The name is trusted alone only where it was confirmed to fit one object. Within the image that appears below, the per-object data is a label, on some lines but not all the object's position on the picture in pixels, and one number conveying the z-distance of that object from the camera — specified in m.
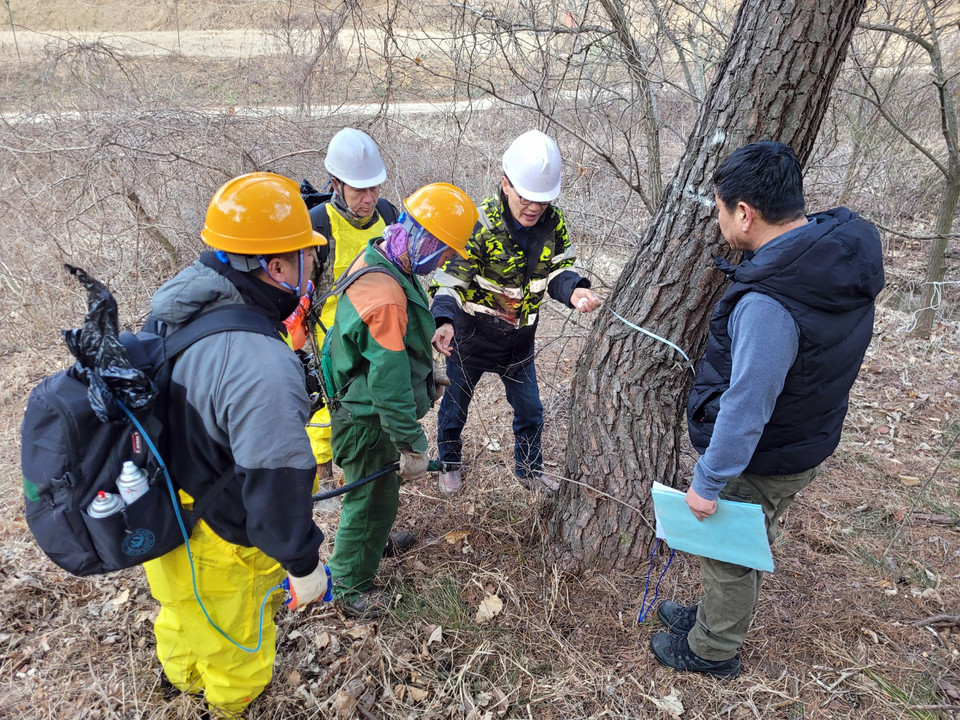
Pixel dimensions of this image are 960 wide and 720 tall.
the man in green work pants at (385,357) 2.29
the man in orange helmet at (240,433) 1.70
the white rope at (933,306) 5.68
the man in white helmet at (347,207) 3.51
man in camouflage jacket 2.96
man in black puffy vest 1.79
